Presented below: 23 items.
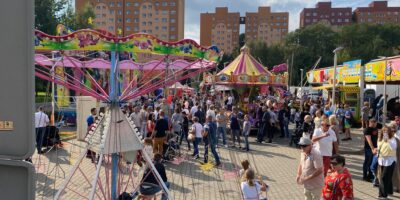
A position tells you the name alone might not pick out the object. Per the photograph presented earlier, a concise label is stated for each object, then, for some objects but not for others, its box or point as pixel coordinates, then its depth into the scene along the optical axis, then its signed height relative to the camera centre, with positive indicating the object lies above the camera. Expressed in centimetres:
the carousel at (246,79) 1748 +55
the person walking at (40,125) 1013 -112
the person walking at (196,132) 1124 -136
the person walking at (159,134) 1014 -130
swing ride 474 +4
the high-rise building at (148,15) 9094 +1886
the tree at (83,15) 4012 +844
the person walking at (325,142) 820 -118
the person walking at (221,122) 1309 -121
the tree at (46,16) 2852 +583
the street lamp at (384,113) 1398 -84
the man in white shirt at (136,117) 1217 -99
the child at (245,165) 570 -120
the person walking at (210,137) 1043 -143
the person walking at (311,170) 565 -127
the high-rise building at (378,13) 11962 +2692
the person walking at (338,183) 502 -131
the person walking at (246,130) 1286 -147
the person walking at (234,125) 1328 -132
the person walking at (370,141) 838 -118
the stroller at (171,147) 1087 -189
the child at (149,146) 758 -125
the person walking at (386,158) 721 -136
